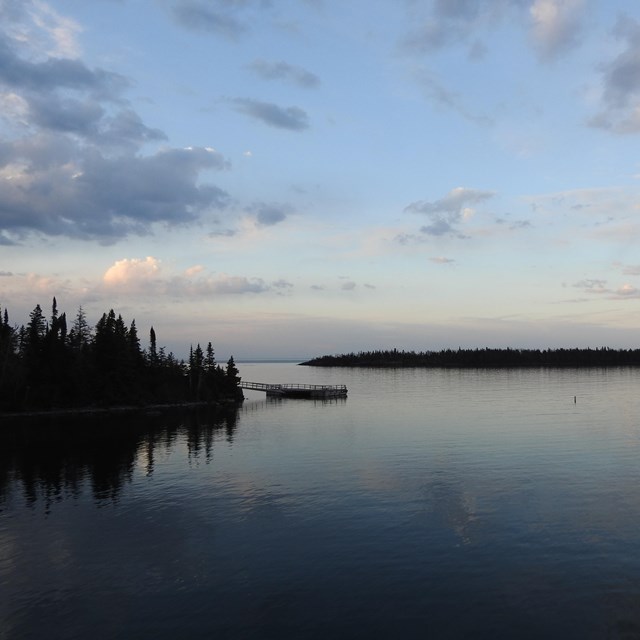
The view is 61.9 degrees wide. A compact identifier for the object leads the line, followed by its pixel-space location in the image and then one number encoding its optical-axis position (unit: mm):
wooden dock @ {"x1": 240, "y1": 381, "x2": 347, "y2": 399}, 158500
